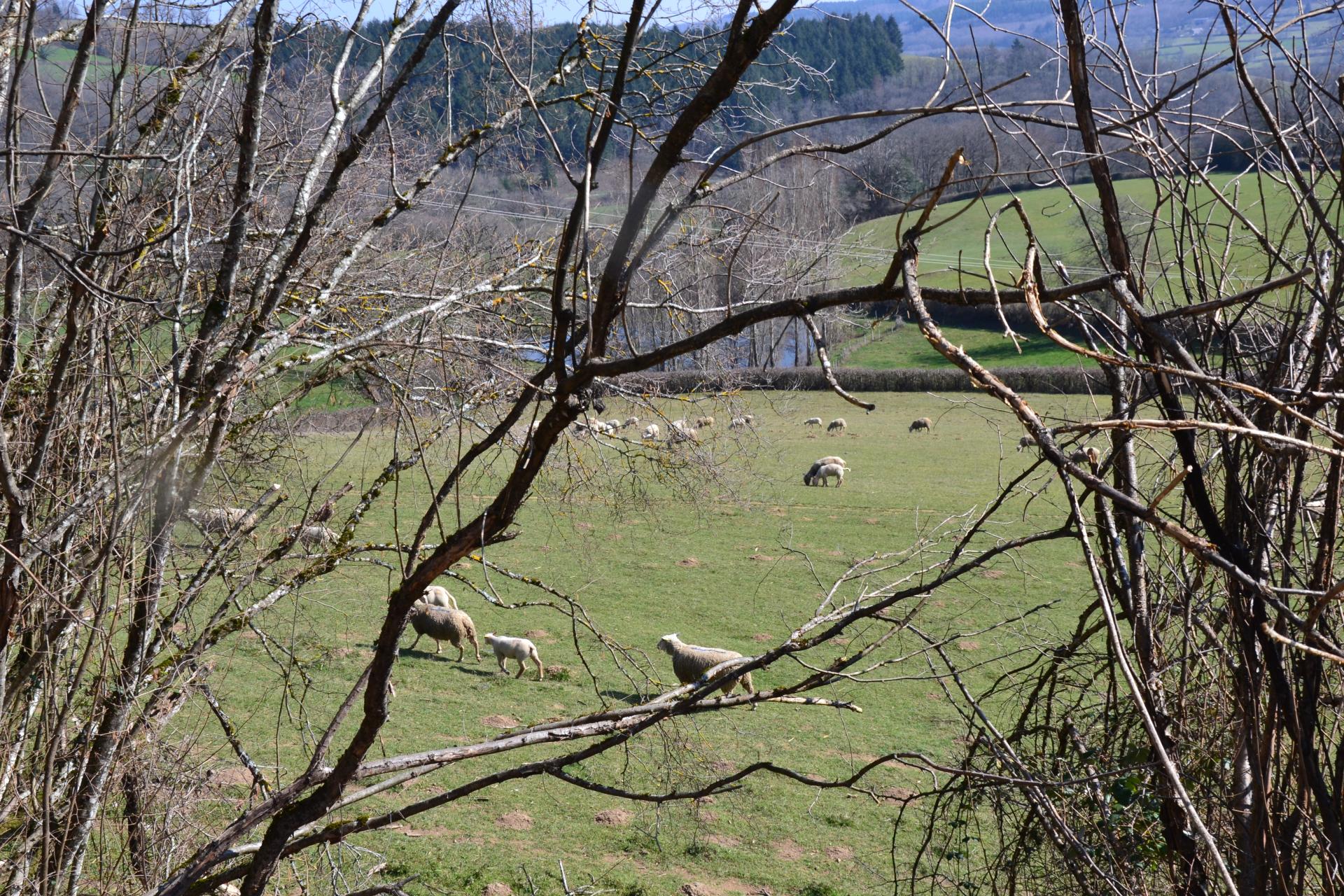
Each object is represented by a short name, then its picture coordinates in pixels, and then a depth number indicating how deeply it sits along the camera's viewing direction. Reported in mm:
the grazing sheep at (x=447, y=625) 15578
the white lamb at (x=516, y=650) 14633
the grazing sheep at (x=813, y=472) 26469
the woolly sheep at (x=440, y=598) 16138
